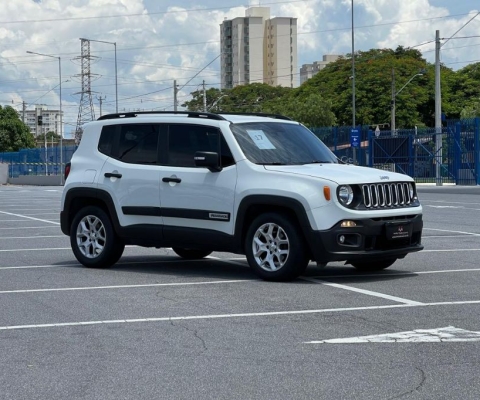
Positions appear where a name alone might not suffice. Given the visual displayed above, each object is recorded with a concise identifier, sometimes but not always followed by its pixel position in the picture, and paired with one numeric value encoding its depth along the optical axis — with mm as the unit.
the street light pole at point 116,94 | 74125
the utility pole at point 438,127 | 45000
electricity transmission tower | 89688
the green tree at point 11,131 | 126188
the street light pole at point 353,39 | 60384
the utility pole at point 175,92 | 69625
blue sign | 49531
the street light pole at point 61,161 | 71250
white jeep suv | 11359
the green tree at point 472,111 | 77575
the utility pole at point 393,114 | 70612
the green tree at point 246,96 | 132750
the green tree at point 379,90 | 90688
